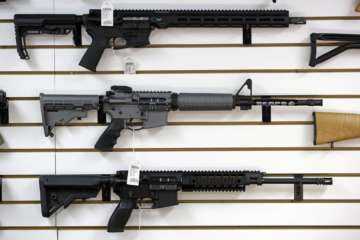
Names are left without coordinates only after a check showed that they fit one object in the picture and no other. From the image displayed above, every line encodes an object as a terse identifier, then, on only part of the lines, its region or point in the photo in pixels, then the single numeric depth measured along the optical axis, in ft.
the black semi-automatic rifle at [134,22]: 9.59
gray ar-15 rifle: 9.53
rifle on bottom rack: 9.56
